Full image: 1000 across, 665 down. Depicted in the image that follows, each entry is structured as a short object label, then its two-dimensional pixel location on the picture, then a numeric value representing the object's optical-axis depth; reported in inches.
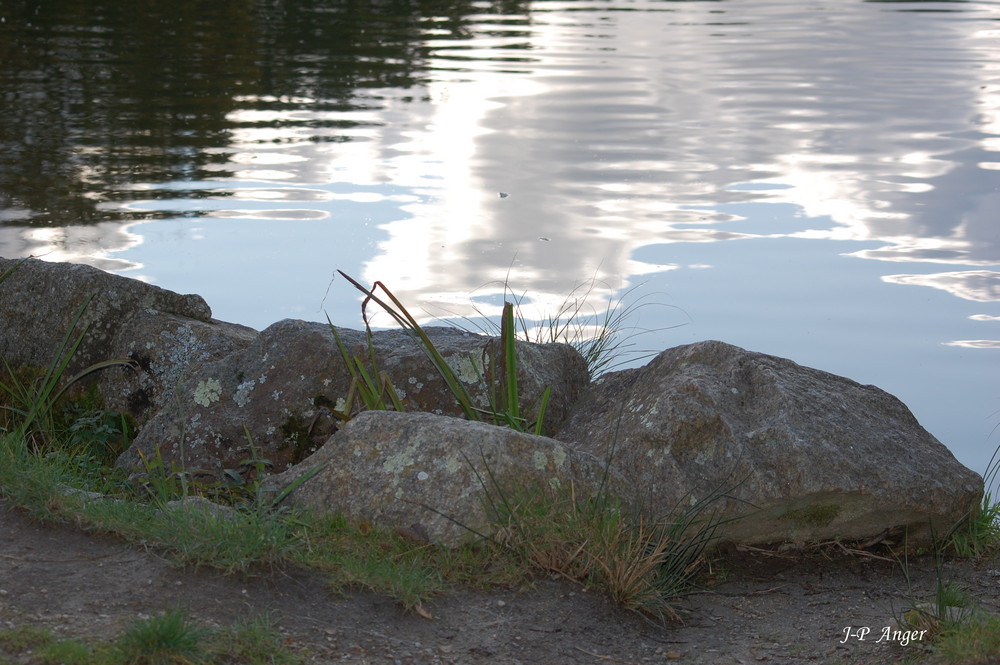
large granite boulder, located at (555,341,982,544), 320.8
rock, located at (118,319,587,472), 374.0
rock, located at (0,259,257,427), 420.8
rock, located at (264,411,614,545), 299.0
